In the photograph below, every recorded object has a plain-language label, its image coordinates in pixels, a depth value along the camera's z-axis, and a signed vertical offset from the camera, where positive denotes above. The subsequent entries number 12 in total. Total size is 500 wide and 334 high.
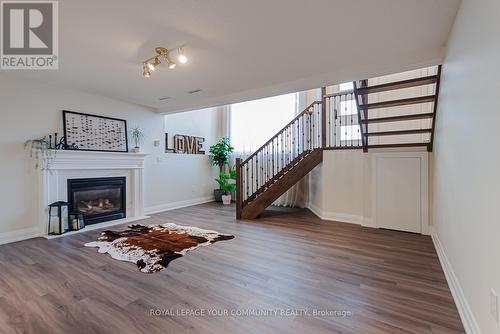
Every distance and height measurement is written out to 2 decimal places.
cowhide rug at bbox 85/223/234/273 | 2.82 -1.05
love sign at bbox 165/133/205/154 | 6.36 +0.58
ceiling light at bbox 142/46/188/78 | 2.73 +1.27
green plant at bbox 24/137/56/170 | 3.75 +0.23
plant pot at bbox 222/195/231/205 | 6.84 -0.92
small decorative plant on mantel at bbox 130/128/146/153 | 5.11 +0.62
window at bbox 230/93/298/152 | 6.38 +1.27
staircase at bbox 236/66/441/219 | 4.89 +0.54
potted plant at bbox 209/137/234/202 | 7.01 +0.32
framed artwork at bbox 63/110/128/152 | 4.17 +0.63
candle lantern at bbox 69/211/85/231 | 4.03 -0.89
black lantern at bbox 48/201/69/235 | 3.81 -0.78
